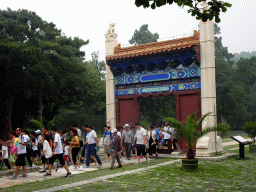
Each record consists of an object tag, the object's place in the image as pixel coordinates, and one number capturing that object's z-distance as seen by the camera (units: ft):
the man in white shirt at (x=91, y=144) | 42.32
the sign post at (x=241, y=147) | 48.88
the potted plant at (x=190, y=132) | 38.68
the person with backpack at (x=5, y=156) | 39.93
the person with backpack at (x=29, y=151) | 43.73
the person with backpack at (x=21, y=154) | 35.76
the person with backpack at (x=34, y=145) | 46.93
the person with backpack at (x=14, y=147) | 37.46
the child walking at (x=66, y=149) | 42.83
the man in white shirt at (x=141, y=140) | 47.37
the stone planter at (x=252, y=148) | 57.88
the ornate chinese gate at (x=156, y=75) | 55.57
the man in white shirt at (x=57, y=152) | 35.88
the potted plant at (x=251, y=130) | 57.41
